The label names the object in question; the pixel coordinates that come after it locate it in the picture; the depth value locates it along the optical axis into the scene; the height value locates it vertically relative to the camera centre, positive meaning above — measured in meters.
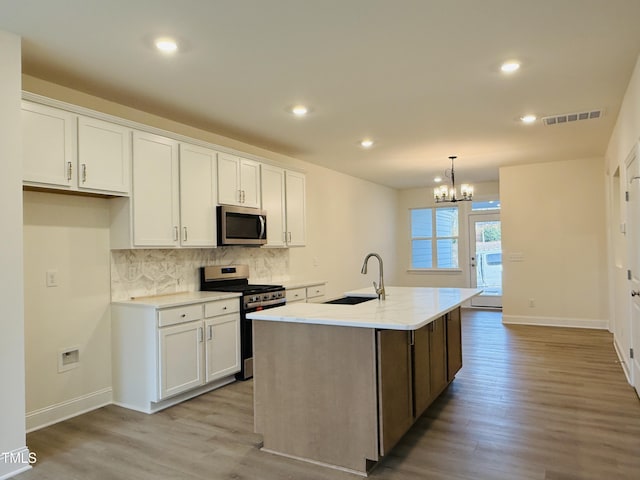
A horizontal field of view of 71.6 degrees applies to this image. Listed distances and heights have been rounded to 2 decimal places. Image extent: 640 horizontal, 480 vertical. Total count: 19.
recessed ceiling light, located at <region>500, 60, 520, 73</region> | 3.12 +1.26
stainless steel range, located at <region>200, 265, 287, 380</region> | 4.24 -0.44
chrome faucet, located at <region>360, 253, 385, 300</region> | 3.39 -0.36
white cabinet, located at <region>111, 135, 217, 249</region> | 3.61 +0.44
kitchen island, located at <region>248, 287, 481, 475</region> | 2.45 -0.79
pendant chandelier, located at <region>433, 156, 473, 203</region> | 6.60 +0.75
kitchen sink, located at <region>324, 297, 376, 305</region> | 3.67 -0.46
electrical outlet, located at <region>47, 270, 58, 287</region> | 3.29 -0.19
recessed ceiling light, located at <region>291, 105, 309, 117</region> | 4.00 +1.26
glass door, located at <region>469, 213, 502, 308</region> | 8.82 -0.29
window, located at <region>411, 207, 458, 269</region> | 9.29 +0.13
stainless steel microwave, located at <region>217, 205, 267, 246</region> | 4.36 +0.23
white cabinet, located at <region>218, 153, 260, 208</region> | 4.44 +0.70
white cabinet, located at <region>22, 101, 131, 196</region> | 2.87 +0.71
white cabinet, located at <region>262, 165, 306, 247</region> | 5.09 +0.50
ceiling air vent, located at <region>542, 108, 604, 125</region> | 4.32 +1.24
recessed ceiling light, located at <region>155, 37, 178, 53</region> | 2.69 +1.27
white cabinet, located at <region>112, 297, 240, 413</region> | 3.46 -0.84
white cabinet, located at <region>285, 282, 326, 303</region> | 5.04 -0.56
